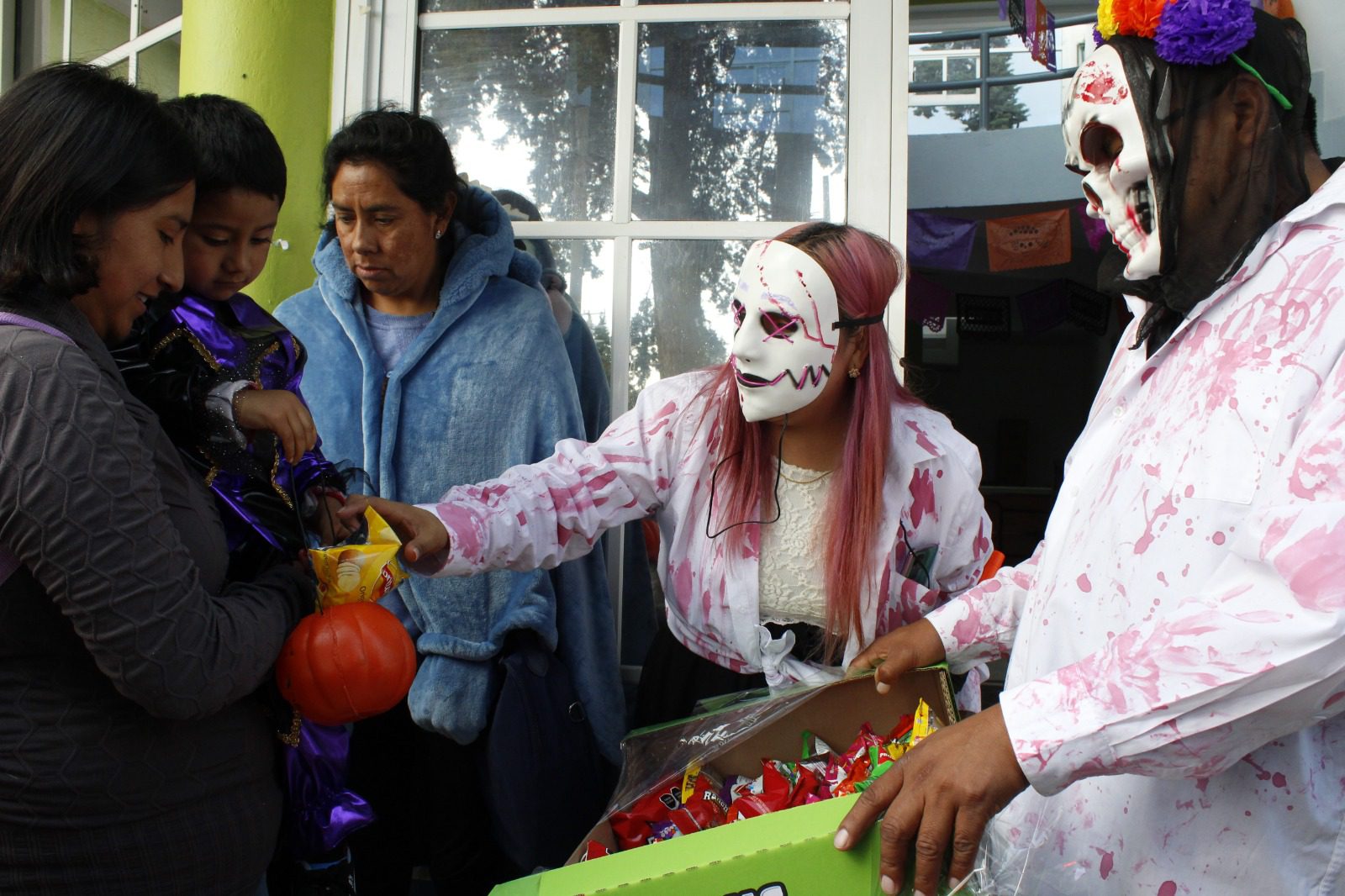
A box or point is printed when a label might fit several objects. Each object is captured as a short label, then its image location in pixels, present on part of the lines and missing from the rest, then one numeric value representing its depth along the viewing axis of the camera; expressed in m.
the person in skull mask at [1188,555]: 0.90
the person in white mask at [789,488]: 1.92
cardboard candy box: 0.97
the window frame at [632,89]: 2.74
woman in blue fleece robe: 2.32
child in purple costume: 1.56
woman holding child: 1.15
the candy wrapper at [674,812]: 1.34
